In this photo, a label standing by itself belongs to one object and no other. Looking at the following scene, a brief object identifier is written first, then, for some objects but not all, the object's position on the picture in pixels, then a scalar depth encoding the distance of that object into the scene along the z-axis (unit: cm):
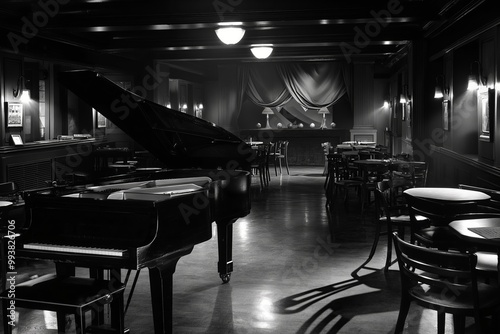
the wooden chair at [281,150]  1374
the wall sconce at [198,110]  1743
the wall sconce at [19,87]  916
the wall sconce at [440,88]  942
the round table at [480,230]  301
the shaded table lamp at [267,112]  1611
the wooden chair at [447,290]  281
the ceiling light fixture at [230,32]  873
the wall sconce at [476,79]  705
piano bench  294
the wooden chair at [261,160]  1169
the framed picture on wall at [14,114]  902
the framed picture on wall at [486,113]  668
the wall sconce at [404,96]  1218
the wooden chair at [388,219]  508
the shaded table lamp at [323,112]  1580
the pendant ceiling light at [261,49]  1102
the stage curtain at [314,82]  1570
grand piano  314
